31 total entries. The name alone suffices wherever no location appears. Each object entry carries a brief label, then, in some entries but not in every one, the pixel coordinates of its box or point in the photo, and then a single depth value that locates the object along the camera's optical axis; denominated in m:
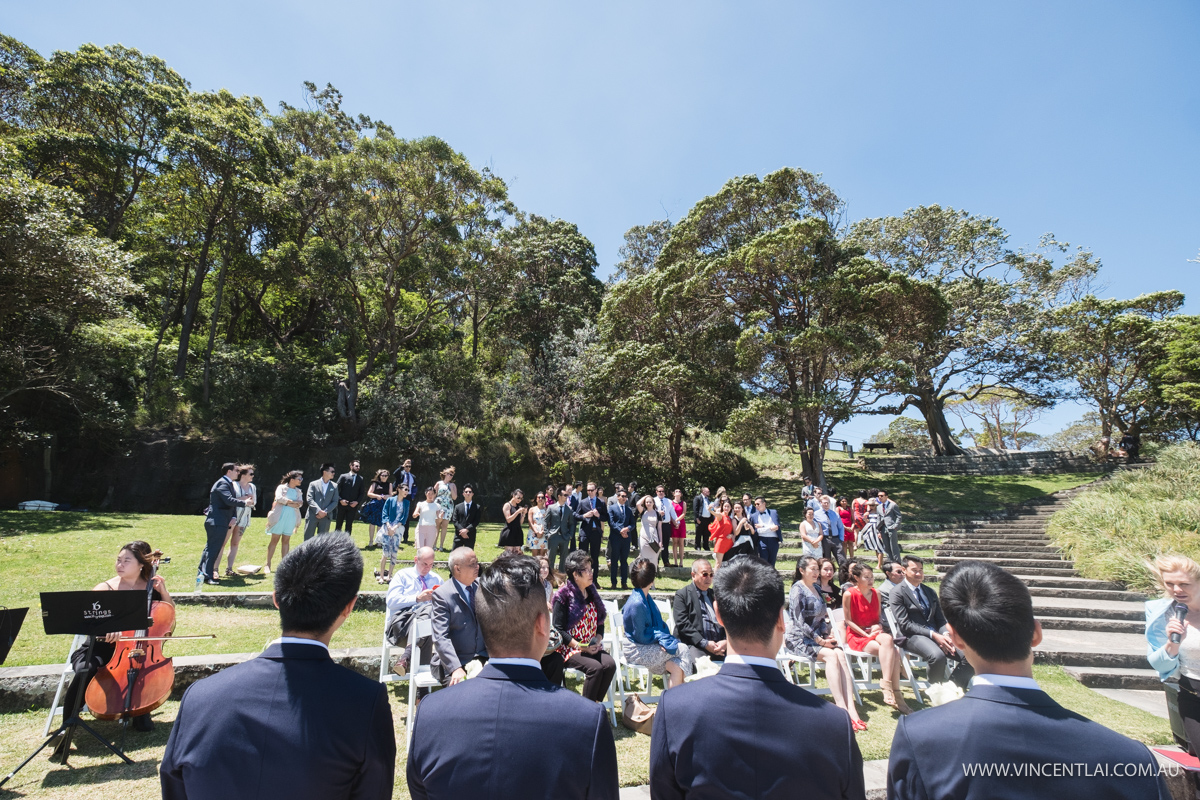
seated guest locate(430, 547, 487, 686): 4.35
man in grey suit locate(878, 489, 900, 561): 11.65
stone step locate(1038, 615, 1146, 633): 8.43
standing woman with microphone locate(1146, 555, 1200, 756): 3.38
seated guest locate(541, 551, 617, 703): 4.53
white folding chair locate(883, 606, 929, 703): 5.45
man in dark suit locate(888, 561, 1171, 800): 1.54
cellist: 3.84
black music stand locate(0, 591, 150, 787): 3.63
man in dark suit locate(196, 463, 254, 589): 7.50
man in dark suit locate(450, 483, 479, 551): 9.54
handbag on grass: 4.59
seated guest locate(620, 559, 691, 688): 4.89
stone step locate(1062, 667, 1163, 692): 6.63
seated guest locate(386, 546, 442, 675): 4.86
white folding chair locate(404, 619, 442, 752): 4.28
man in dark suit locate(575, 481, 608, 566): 10.09
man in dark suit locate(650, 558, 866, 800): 1.83
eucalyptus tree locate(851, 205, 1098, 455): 25.81
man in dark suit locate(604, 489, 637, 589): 9.53
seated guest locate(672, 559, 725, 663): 4.93
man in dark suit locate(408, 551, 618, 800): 1.67
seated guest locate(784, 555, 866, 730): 5.35
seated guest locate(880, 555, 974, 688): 5.32
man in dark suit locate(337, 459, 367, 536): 10.34
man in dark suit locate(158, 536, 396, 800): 1.63
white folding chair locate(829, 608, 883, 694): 5.58
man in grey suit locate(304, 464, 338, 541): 8.62
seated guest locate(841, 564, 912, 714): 5.46
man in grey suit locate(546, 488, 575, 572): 9.70
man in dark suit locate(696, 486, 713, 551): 12.72
